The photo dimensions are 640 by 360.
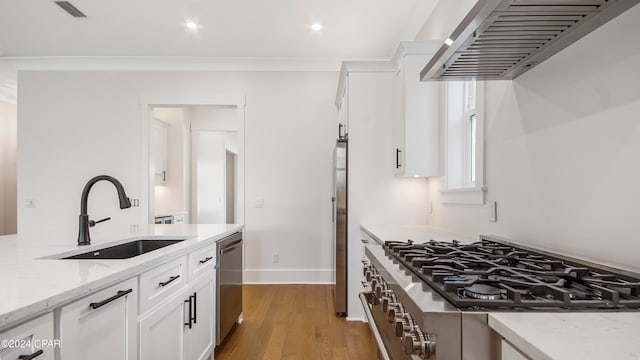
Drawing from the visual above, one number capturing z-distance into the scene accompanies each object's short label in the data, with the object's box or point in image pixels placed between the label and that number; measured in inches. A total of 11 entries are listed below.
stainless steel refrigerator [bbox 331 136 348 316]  123.0
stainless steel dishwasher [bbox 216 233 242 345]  92.9
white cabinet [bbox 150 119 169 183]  193.5
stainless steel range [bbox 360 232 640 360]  27.6
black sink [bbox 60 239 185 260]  66.9
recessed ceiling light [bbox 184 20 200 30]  135.4
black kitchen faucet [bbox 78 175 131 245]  66.8
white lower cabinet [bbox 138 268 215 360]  55.2
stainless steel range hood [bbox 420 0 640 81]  38.4
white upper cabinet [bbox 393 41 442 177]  104.5
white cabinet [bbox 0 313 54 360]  28.6
